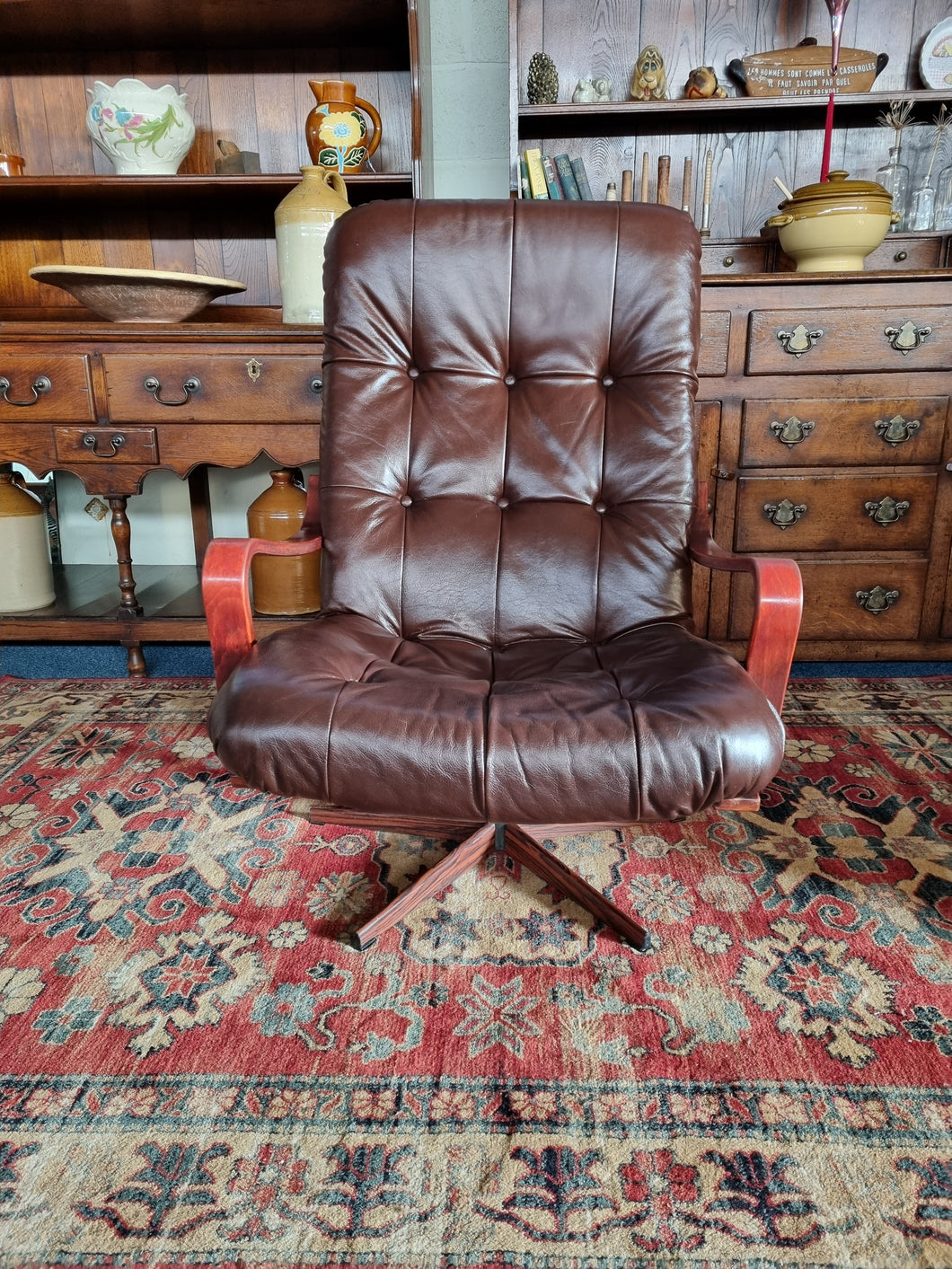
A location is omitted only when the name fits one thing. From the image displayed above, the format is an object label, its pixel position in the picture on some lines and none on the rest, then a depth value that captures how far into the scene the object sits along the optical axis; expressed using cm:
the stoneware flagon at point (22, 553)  235
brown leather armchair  149
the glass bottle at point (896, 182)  224
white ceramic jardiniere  214
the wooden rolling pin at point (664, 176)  223
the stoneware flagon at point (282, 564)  230
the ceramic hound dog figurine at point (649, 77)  220
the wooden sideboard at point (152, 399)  204
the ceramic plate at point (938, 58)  218
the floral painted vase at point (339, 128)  216
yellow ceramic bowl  201
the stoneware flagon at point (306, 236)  201
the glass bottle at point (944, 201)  227
